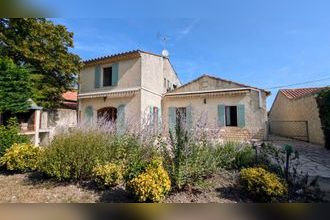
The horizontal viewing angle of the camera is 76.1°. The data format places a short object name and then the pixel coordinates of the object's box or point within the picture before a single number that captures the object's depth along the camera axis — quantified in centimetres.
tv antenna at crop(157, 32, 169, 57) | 2170
